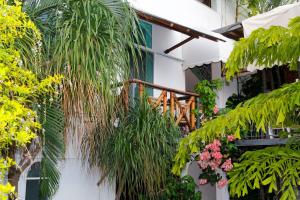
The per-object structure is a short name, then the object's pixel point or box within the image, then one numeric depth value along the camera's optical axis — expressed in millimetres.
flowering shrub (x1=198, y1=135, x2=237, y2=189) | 8031
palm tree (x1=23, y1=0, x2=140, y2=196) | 5082
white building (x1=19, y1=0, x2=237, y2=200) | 6746
